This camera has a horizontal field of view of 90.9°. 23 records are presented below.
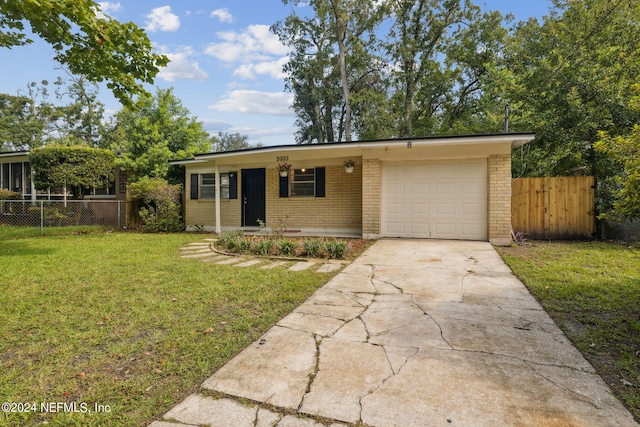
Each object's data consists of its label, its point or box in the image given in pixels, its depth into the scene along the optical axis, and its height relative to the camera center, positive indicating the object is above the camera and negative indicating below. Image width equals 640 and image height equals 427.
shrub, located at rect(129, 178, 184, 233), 11.27 +0.08
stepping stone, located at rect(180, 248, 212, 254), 7.31 -1.01
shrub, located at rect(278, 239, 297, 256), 6.75 -0.85
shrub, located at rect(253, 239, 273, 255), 6.89 -0.87
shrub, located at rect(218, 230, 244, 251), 7.35 -0.76
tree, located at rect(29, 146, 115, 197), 12.14 +1.66
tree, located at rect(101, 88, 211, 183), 14.55 +3.58
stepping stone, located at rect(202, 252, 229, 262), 6.36 -1.05
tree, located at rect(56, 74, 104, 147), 27.44 +8.45
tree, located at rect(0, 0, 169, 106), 5.40 +3.28
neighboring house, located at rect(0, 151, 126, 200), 15.04 +1.27
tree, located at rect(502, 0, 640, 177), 8.29 +3.41
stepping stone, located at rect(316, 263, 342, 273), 5.37 -1.07
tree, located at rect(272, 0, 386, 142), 19.28 +9.84
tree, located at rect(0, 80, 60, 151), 25.97 +8.07
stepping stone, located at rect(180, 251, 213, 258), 6.79 -1.03
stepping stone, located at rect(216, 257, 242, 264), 6.14 -1.06
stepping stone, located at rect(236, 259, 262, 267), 5.85 -1.06
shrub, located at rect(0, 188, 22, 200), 13.77 +0.64
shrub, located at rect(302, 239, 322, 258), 6.52 -0.85
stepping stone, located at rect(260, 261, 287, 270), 5.66 -1.06
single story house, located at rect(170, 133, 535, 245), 7.82 +0.58
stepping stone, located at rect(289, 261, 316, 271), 5.56 -1.06
